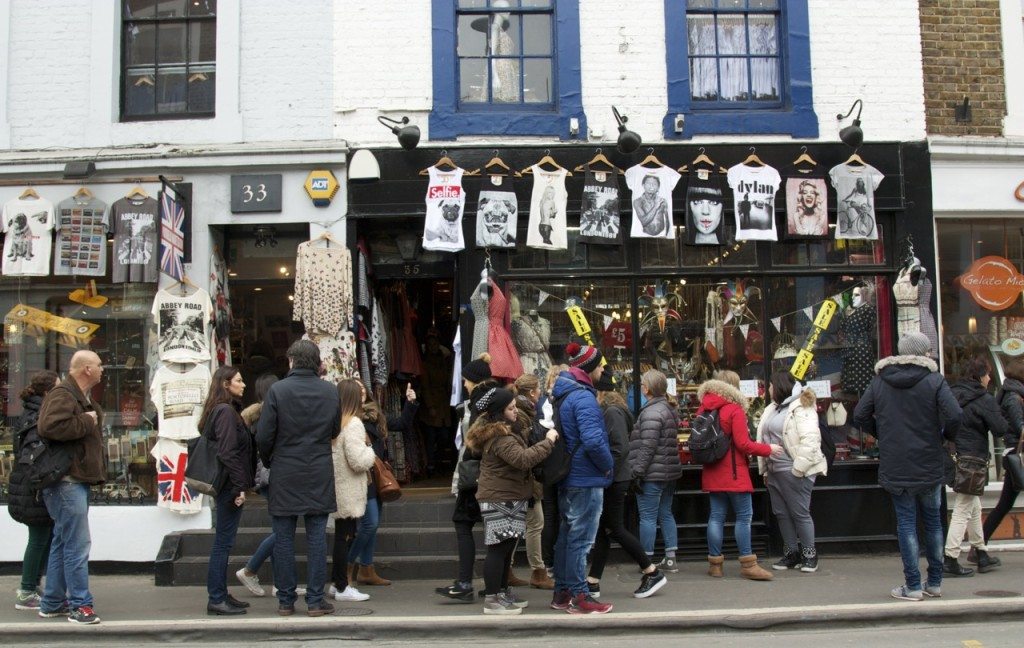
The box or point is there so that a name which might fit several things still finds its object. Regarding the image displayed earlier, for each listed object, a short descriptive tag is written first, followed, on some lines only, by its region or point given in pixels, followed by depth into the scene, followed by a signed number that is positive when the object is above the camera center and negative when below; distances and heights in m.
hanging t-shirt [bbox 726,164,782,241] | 9.45 +1.84
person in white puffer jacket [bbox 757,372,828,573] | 8.35 -0.72
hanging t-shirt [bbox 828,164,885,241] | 9.47 +1.86
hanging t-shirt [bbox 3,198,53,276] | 9.27 +1.53
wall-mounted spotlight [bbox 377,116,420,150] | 9.20 +2.49
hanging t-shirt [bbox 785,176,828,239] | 9.55 +1.78
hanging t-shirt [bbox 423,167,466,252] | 9.26 +1.74
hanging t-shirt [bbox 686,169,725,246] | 9.48 +1.80
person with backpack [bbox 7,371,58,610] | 7.09 -0.83
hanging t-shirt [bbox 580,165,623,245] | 9.38 +1.80
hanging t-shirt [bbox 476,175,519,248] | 9.35 +1.70
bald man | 6.80 -0.67
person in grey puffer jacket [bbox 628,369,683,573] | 8.19 -0.57
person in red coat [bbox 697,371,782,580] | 8.19 -0.81
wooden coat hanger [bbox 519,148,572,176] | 9.39 +2.23
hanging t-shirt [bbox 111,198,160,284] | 9.19 +1.49
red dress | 9.03 +0.42
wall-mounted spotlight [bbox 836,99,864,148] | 9.32 +2.45
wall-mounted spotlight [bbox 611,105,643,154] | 9.17 +2.39
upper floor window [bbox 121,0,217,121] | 9.83 +3.50
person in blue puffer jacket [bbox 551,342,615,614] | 6.97 -0.76
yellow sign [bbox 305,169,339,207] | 9.40 +2.04
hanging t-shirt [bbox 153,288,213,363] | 9.27 +0.66
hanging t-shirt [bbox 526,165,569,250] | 9.37 +1.83
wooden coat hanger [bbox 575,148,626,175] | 9.37 +2.24
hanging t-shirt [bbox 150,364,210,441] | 9.21 -0.07
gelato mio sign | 10.02 +1.03
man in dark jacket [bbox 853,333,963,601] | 7.08 -0.45
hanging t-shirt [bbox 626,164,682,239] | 9.37 +1.86
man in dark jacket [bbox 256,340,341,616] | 6.87 -0.50
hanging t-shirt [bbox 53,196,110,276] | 9.31 +1.56
